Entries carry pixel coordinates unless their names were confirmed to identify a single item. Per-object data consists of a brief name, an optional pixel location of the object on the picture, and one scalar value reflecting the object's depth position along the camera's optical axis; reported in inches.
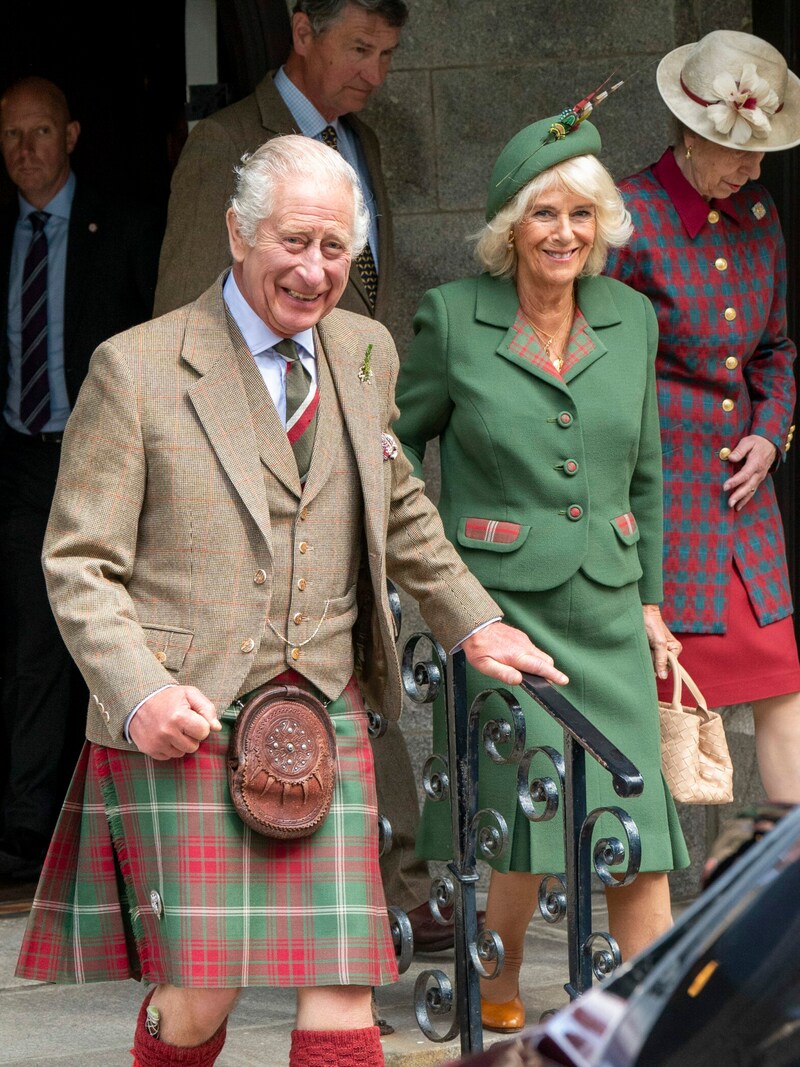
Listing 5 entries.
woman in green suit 327.3
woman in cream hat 367.9
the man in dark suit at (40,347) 469.4
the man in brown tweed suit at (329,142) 374.6
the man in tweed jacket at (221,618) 255.3
